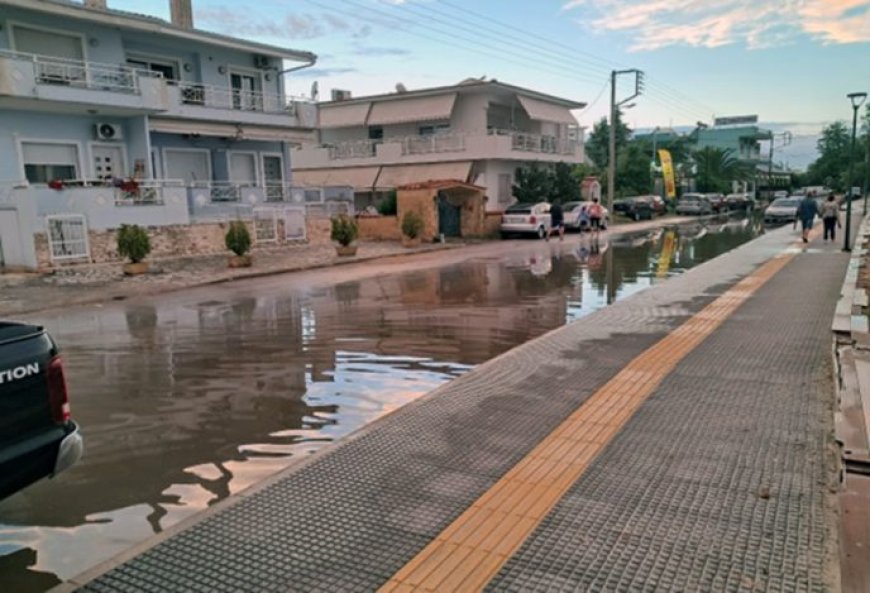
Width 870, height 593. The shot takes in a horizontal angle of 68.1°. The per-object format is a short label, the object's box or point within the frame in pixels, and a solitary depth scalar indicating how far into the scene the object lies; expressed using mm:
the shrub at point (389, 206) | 29730
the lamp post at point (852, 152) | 19203
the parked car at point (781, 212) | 37062
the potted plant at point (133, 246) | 16656
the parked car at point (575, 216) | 32312
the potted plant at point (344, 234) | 21625
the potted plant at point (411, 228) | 25281
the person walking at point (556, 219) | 30500
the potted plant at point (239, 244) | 18500
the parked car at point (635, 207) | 43375
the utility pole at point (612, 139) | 38906
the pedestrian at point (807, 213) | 22781
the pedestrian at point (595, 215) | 33038
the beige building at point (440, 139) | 34094
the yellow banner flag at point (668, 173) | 52344
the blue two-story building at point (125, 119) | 18094
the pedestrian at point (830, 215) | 22750
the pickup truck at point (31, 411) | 3172
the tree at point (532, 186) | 34688
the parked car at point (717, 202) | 52938
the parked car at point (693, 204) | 49000
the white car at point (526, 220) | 29578
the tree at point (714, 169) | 66250
